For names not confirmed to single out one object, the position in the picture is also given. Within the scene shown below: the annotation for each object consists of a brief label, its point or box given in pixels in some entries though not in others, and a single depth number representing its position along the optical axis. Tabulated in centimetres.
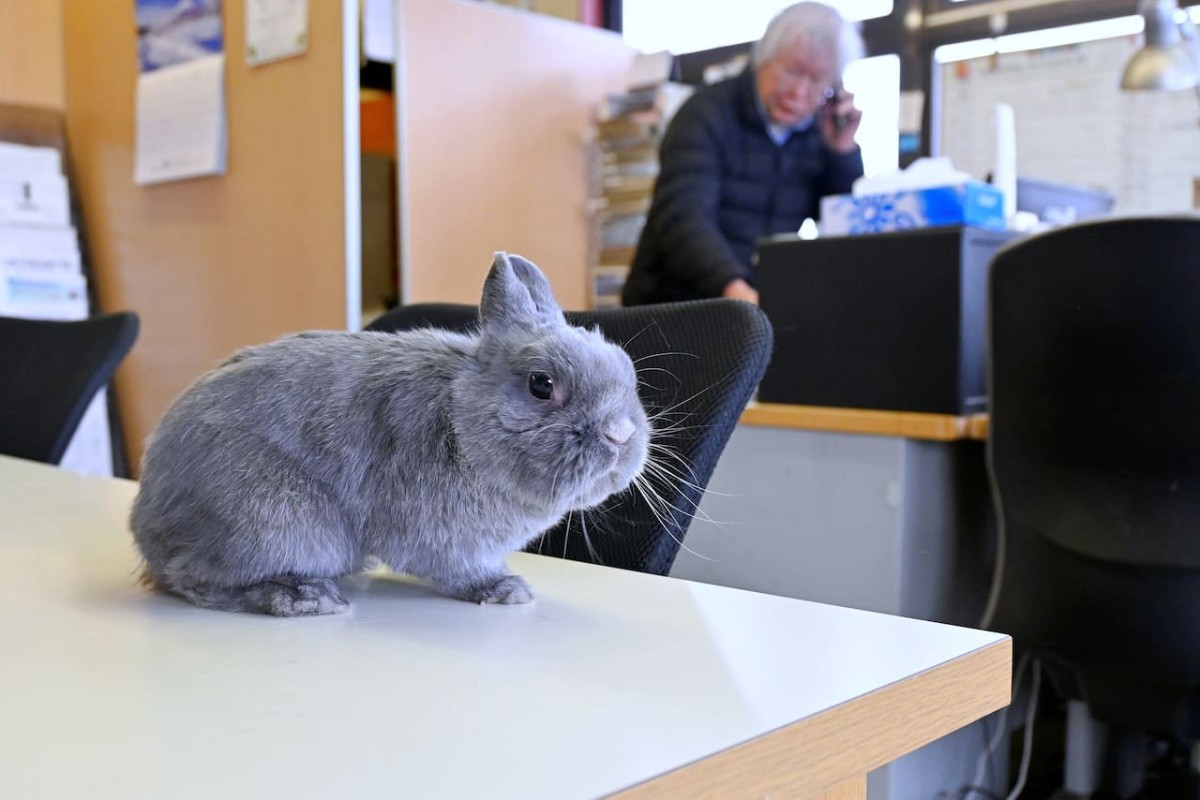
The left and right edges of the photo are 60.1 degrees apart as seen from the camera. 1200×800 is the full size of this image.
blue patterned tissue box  169
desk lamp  212
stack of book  289
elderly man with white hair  229
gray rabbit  60
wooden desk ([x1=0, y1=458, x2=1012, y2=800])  38
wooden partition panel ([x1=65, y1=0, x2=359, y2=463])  226
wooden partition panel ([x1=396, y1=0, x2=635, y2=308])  251
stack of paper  280
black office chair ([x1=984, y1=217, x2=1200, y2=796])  128
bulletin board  260
